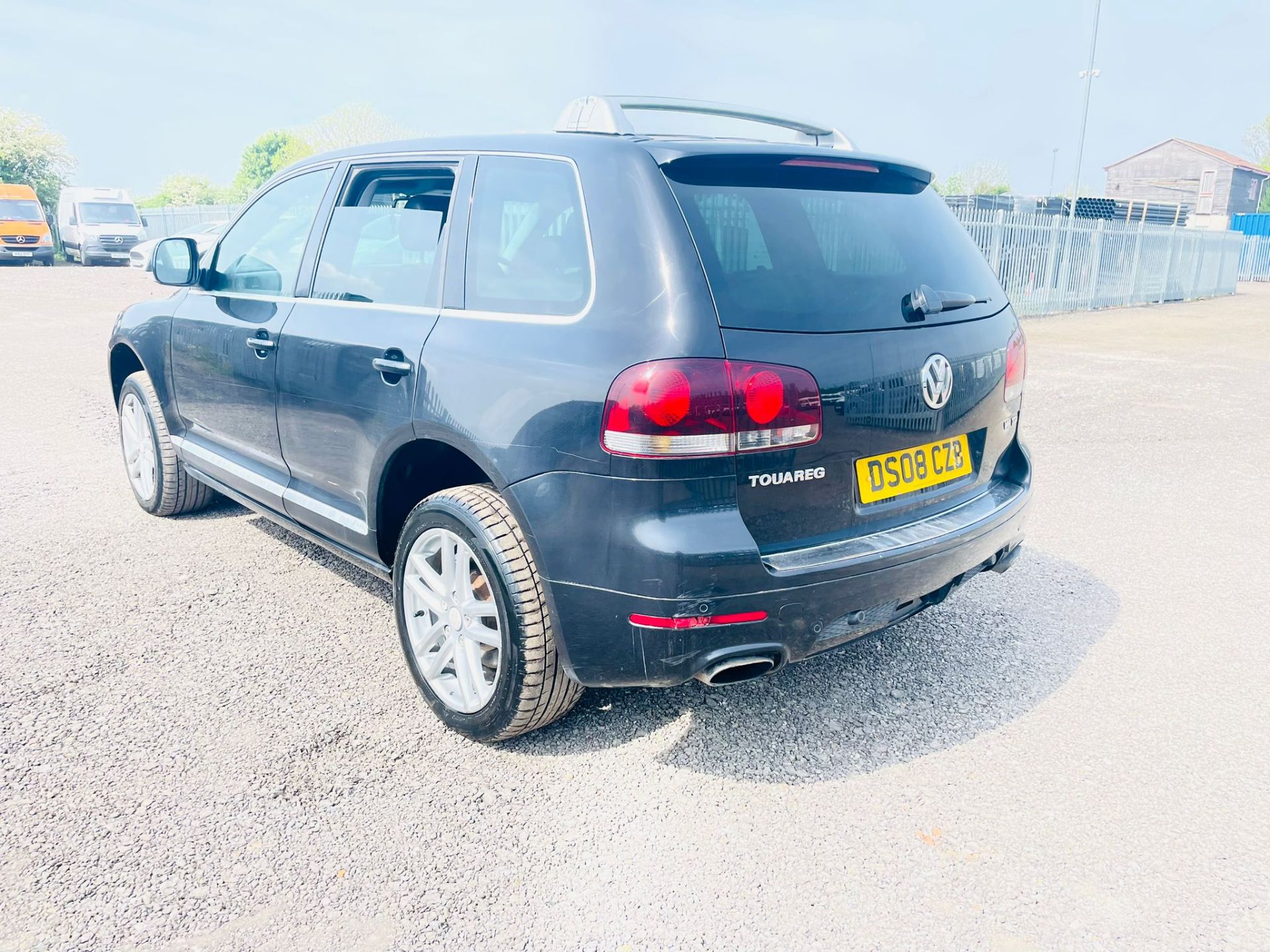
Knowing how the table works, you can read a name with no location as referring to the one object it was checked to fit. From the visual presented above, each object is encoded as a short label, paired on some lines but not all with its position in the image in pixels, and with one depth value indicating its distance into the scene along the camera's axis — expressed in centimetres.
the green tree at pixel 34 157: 3934
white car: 2550
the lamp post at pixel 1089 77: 2555
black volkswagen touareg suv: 241
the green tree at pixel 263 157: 11267
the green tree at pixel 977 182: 6200
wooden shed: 6588
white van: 2973
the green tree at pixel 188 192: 10206
